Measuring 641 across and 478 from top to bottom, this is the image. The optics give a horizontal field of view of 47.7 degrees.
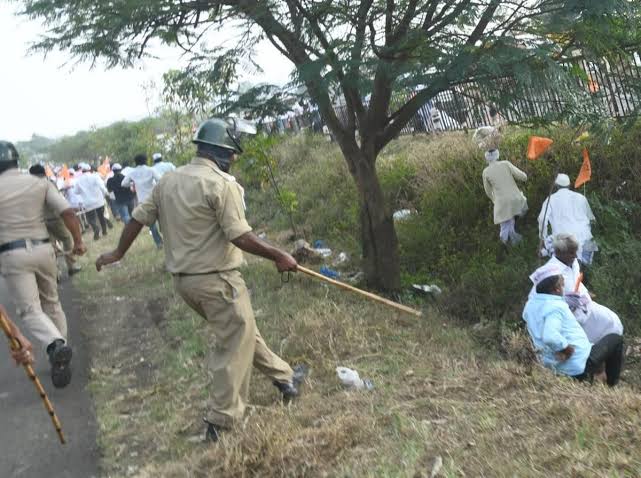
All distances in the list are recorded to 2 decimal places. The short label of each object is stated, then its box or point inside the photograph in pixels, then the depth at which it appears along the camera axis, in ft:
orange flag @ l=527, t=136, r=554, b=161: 28.76
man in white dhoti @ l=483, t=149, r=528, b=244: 30.14
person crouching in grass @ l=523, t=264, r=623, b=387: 17.51
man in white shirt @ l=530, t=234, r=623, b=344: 19.24
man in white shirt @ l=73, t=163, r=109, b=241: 49.11
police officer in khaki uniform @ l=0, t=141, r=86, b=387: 18.56
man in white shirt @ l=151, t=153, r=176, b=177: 37.01
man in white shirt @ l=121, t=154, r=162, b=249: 36.68
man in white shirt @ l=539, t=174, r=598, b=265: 26.14
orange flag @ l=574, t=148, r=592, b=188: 26.71
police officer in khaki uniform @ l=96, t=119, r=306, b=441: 13.98
